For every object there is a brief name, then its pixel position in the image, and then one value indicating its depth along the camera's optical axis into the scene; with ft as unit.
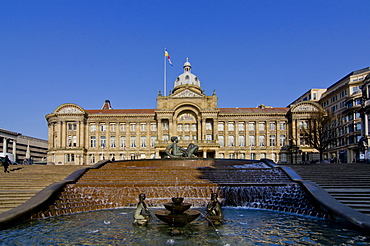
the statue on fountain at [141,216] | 46.51
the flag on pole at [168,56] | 265.77
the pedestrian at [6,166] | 99.66
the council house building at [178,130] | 259.39
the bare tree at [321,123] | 197.70
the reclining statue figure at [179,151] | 124.57
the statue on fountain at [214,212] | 47.19
